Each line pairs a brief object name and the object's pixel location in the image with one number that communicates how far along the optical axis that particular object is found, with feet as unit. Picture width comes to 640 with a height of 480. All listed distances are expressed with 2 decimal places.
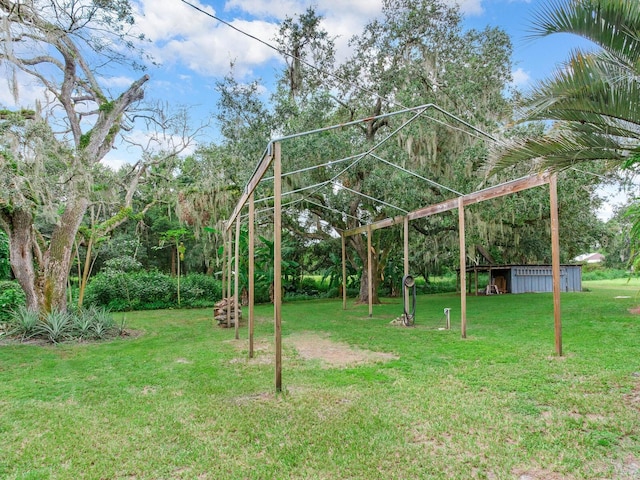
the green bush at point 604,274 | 91.81
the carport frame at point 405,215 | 11.87
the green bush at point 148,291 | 38.68
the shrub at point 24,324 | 22.30
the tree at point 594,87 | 9.71
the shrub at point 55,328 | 22.00
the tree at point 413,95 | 27.25
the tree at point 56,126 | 17.99
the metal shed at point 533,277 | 52.60
